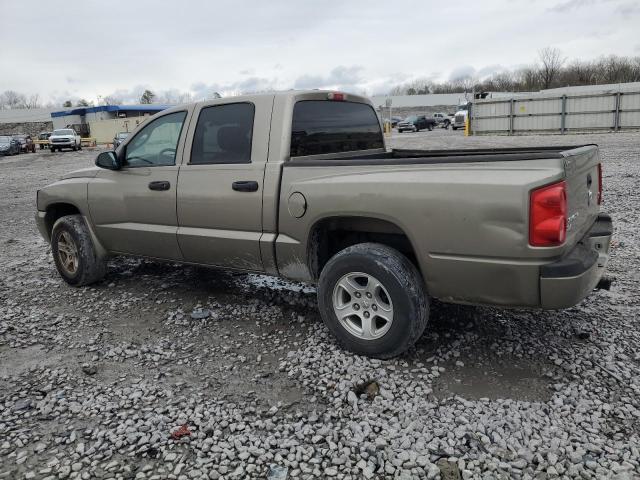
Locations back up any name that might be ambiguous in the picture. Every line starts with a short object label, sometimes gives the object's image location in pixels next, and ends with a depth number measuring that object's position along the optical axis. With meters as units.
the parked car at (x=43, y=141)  44.84
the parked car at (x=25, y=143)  39.96
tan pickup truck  3.08
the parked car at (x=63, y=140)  39.56
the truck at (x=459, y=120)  45.81
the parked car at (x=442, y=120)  55.62
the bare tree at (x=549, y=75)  82.34
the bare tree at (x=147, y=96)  114.50
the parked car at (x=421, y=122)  52.97
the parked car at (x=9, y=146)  36.97
